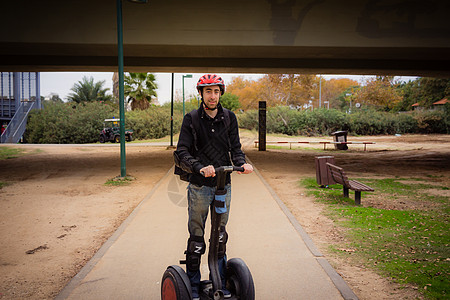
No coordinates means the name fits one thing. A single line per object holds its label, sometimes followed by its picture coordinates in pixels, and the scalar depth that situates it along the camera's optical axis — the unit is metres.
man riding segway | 3.14
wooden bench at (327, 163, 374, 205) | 7.70
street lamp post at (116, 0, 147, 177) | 11.38
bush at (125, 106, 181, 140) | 39.50
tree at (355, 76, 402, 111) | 45.81
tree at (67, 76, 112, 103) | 52.06
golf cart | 34.88
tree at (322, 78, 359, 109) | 72.50
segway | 2.99
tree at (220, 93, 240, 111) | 57.80
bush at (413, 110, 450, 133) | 44.19
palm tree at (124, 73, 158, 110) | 42.56
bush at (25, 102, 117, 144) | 37.09
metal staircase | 37.12
